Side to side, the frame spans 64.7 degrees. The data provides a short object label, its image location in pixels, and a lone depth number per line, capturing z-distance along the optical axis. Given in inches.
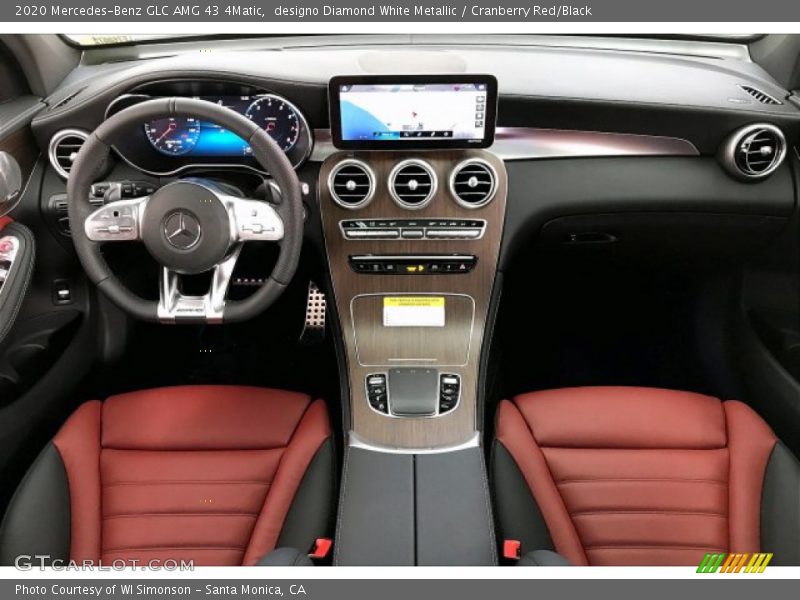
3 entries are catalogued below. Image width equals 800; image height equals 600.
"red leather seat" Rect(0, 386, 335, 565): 50.7
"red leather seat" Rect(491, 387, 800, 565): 50.5
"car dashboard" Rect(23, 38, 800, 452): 57.9
